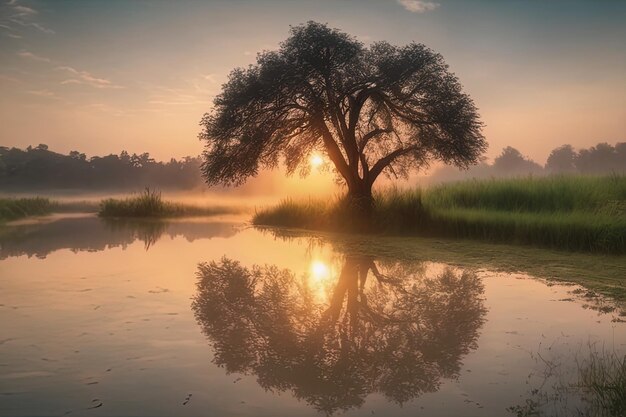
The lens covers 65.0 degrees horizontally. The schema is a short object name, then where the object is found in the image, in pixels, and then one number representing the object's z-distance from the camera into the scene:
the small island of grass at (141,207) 27.69
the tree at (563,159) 106.78
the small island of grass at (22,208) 24.63
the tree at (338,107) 20.58
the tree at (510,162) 112.50
